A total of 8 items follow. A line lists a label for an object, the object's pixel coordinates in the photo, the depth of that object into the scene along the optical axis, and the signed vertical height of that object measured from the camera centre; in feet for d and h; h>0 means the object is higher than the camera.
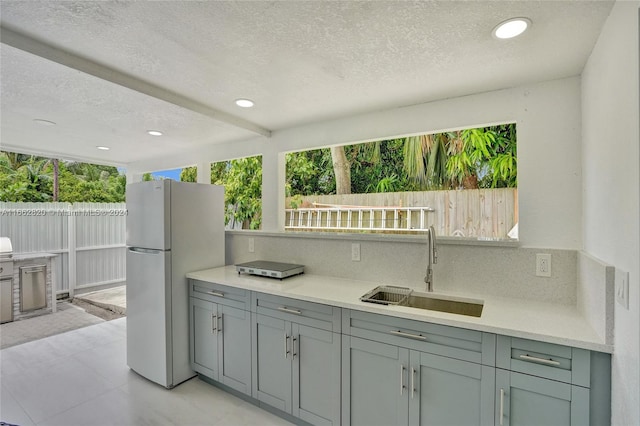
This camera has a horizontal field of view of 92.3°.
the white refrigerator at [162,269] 8.18 -1.61
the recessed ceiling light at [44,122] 8.78 +2.63
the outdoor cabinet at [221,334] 7.52 -3.19
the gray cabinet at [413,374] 4.90 -2.84
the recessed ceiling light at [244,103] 7.59 +2.73
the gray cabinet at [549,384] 4.24 -2.51
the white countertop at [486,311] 4.46 -1.80
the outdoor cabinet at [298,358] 6.21 -3.18
